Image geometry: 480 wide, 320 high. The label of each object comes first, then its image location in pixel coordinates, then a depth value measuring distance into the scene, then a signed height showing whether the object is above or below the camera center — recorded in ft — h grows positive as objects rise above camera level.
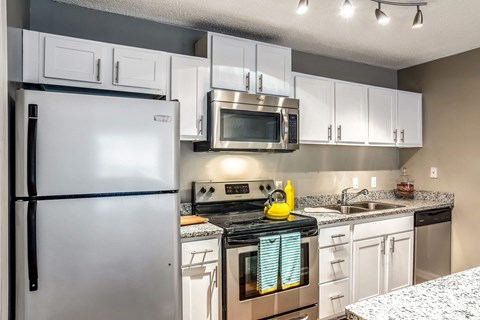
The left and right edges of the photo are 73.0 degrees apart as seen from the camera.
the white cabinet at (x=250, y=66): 8.10 +2.40
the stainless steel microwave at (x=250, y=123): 7.83 +0.89
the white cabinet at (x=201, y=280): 6.66 -2.57
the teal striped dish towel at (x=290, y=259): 7.43 -2.37
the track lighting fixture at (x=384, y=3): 6.12 +2.92
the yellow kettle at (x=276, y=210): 8.02 -1.32
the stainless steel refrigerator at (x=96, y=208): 4.84 -0.82
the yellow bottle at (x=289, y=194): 9.56 -1.08
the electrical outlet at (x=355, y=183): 11.60 -0.91
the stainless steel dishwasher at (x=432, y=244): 10.06 -2.76
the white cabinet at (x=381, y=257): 9.01 -2.89
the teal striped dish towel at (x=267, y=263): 7.17 -2.37
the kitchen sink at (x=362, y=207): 10.57 -1.65
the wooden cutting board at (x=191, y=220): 7.37 -1.46
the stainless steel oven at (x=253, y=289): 7.00 -2.99
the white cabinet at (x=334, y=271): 8.36 -2.99
